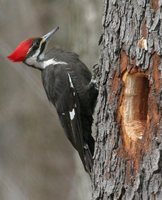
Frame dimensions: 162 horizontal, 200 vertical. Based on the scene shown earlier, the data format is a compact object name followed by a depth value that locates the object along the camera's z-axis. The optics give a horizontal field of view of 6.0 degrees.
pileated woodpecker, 10.05
